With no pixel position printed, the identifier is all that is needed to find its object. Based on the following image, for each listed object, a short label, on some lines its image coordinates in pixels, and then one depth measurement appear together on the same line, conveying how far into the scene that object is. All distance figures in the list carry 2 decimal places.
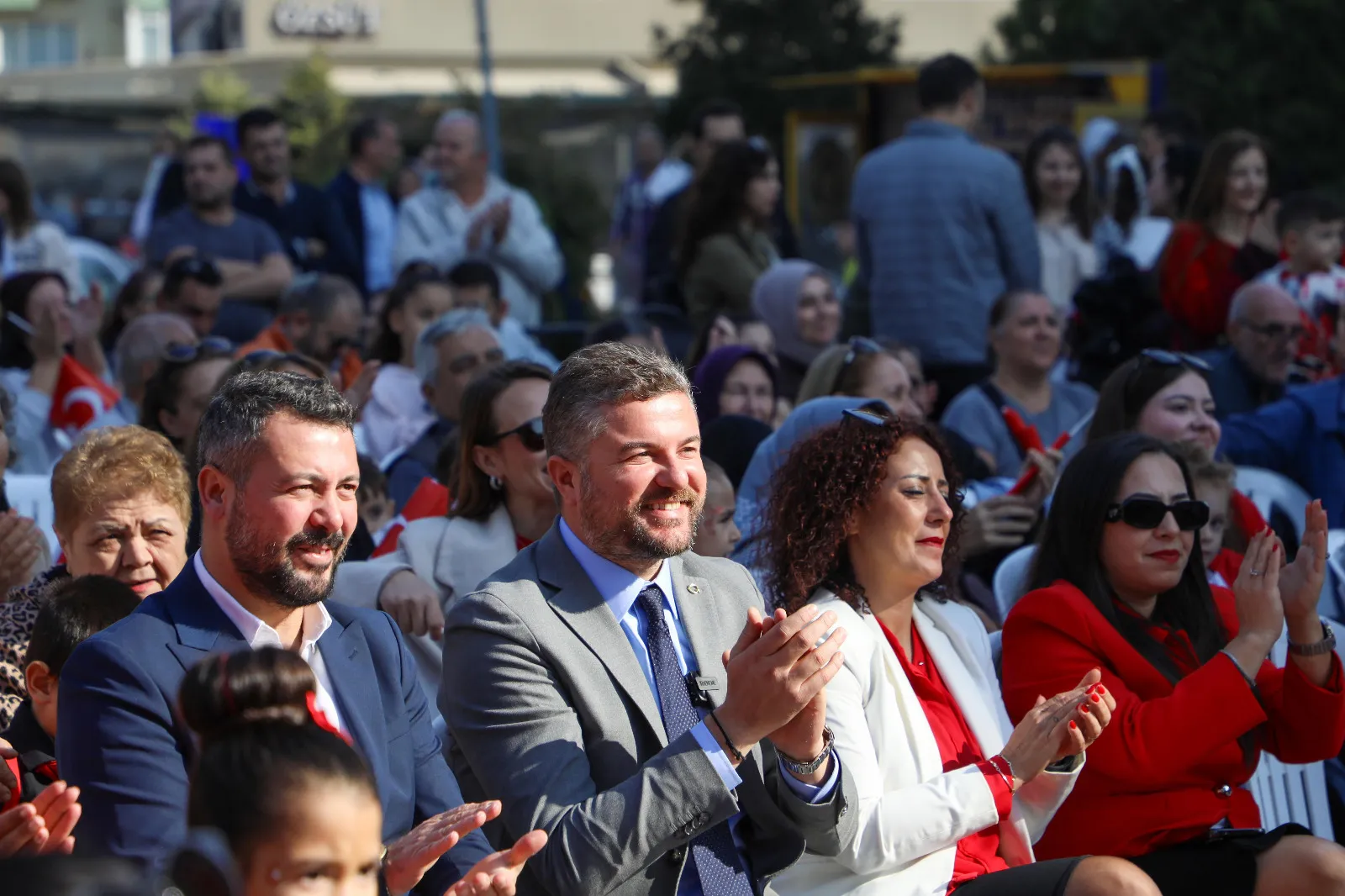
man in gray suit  6.38
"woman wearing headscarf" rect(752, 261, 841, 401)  16.12
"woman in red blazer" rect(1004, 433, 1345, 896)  8.35
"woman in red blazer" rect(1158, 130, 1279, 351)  17.05
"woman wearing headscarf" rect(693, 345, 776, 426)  13.60
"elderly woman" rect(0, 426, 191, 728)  8.34
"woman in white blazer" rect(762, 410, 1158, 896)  7.52
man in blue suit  5.98
